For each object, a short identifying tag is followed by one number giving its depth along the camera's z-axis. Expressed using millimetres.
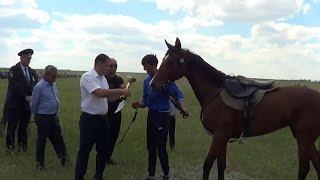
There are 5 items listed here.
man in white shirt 4512
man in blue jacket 5040
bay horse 4547
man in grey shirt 5614
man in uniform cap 6409
